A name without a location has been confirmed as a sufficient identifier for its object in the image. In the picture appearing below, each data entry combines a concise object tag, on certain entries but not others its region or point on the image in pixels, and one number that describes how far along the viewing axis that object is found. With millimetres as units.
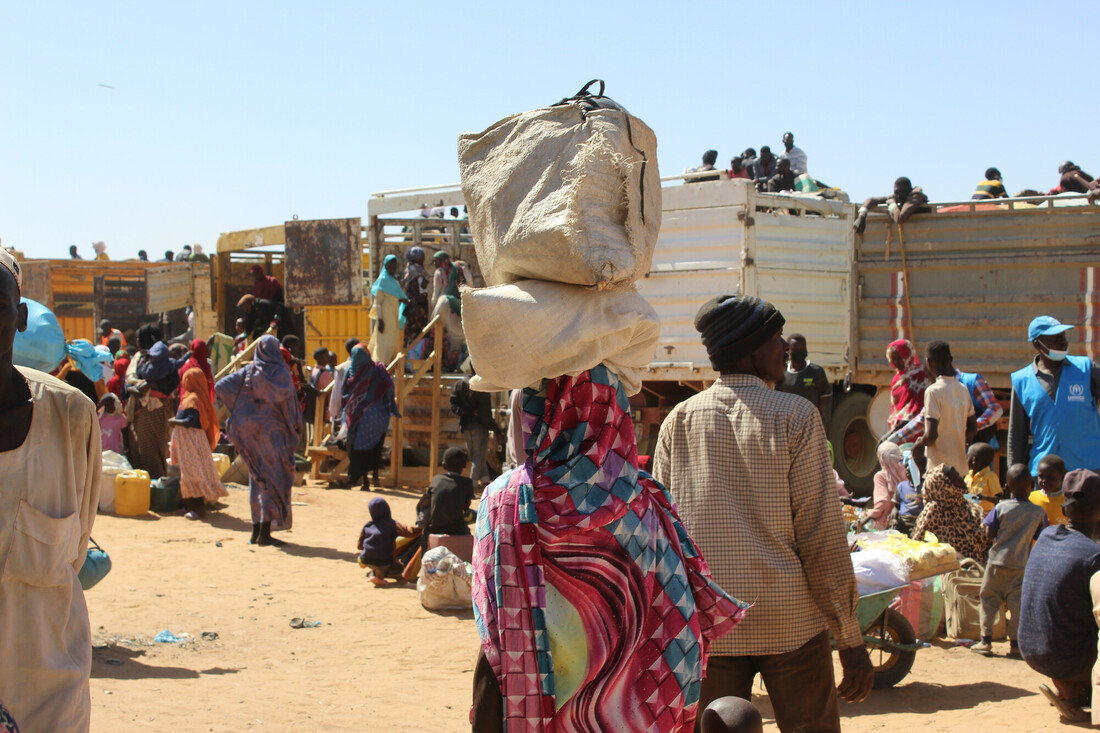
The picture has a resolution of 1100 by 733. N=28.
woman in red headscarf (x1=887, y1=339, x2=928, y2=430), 8773
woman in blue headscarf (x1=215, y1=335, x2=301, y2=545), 9898
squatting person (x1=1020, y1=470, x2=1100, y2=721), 4914
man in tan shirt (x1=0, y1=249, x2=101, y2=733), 2625
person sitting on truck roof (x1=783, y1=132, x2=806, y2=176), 14641
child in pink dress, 11914
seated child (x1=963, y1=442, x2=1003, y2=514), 7305
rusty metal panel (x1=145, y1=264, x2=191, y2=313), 22938
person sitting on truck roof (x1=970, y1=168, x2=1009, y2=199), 12005
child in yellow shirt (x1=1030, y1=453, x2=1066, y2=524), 6059
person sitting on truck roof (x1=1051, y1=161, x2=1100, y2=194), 11352
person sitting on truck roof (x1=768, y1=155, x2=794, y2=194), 14078
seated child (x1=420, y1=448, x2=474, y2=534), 8062
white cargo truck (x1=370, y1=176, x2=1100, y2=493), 10648
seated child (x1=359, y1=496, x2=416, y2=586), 8602
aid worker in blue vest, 6535
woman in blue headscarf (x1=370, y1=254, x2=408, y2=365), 14133
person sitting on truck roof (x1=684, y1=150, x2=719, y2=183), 14633
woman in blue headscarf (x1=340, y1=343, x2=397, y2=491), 13266
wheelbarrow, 5496
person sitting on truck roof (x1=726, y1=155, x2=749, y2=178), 13969
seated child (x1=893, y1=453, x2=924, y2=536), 7306
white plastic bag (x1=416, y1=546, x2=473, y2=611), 7699
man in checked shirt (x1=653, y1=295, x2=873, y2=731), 3105
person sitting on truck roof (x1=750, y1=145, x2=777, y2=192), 14461
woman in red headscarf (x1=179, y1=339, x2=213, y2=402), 11586
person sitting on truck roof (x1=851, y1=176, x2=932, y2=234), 11219
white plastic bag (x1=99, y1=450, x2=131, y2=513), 11289
